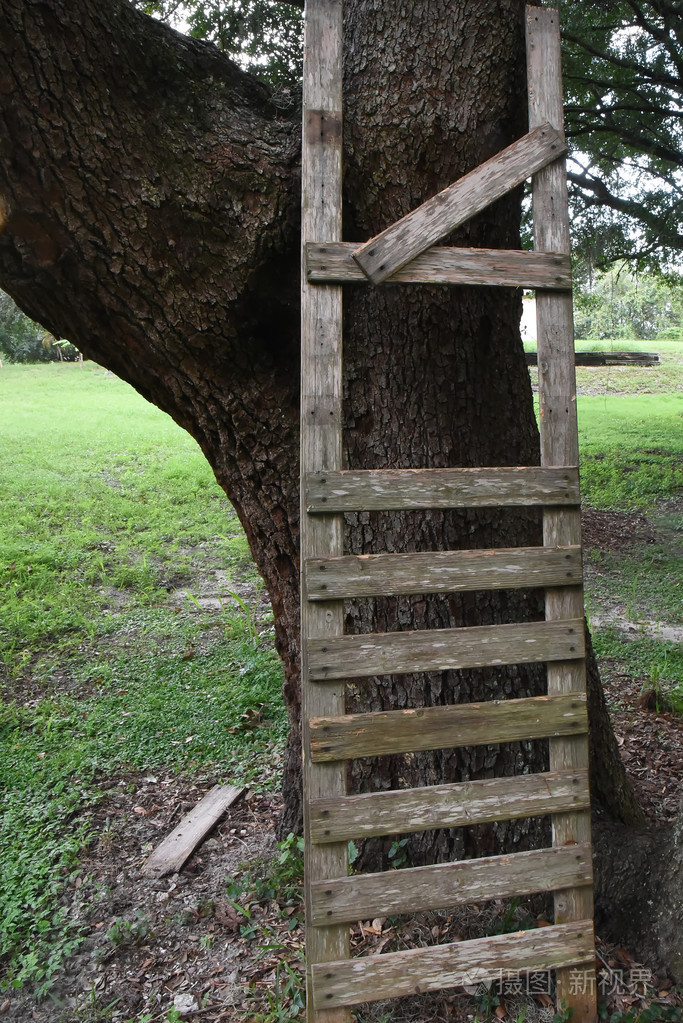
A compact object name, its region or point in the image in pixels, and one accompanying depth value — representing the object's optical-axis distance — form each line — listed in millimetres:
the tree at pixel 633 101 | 7680
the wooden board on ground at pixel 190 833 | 3441
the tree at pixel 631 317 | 30797
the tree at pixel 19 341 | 12453
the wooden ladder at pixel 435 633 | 2434
